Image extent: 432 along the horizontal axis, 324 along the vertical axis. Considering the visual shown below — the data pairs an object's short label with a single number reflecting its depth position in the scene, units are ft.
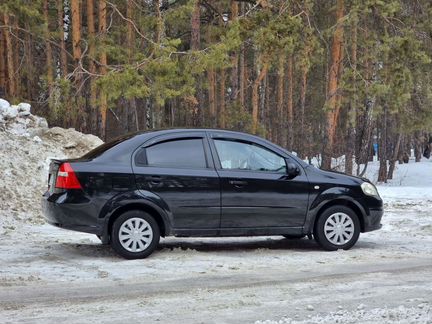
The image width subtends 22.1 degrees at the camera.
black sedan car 46.07
